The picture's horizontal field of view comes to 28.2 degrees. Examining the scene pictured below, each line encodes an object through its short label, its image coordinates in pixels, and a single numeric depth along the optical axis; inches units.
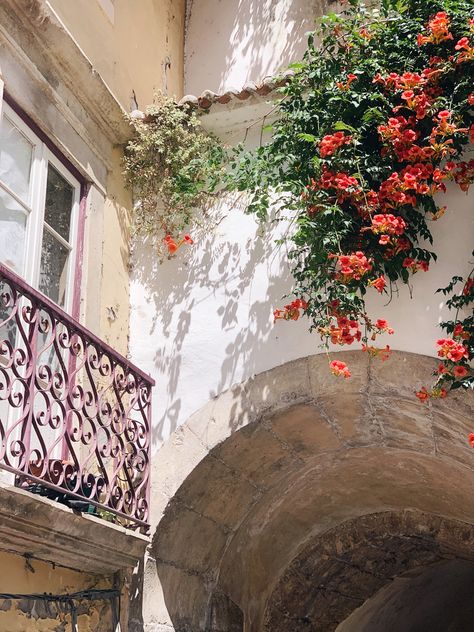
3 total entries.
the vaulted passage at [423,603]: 293.9
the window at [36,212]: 189.6
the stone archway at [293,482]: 205.3
